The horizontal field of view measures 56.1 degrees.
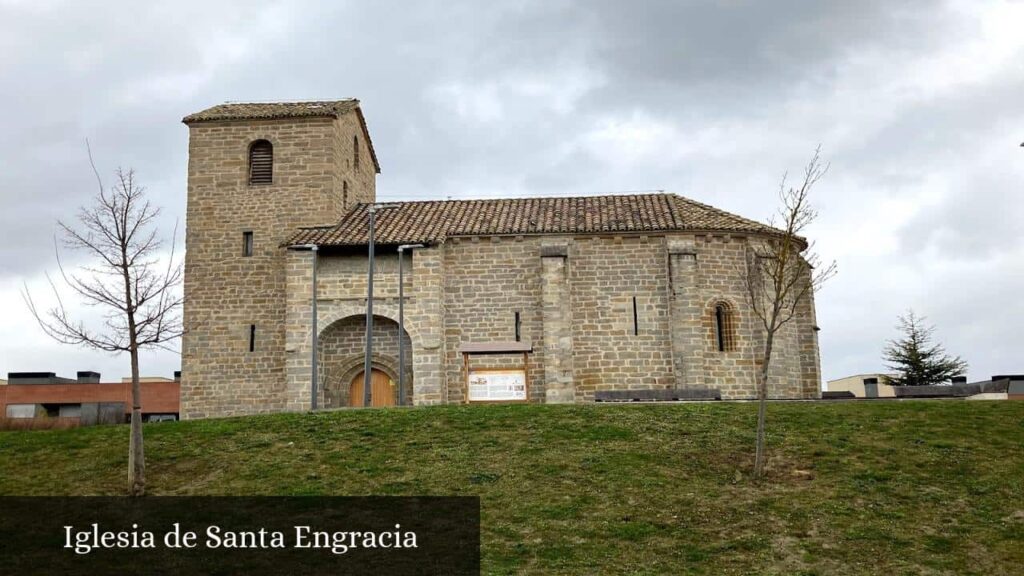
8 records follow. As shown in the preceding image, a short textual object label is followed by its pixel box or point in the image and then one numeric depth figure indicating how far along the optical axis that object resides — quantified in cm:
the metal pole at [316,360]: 2951
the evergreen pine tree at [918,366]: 4412
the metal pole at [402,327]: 2952
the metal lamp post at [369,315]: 2761
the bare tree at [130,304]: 2080
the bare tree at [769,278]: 3111
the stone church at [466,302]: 3153
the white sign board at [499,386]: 2897
